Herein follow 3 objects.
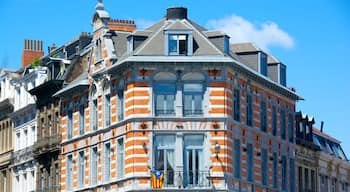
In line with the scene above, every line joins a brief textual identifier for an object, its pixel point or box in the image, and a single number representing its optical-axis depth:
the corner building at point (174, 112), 63.50
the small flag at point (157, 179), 62.88
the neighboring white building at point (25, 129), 81.25
